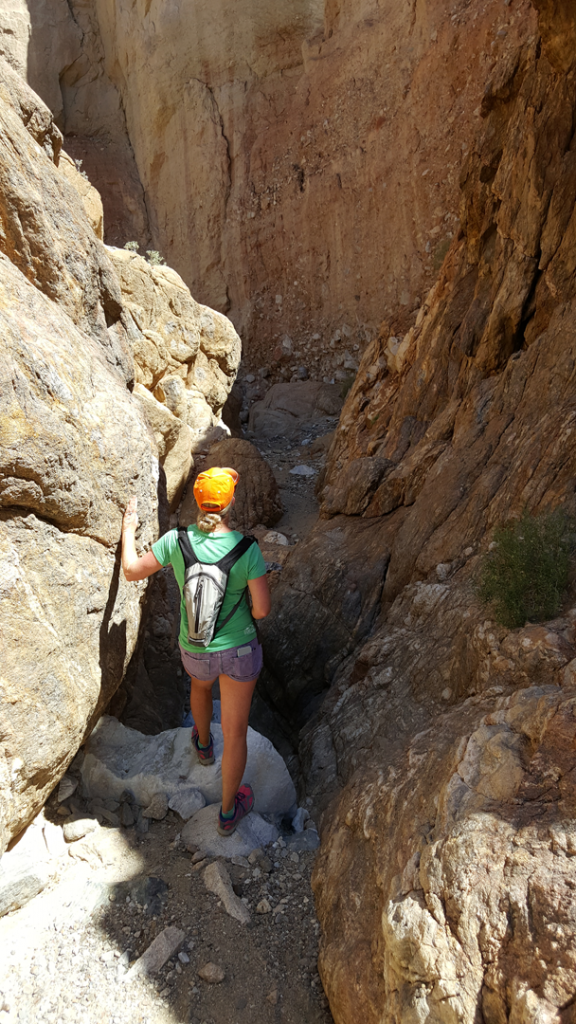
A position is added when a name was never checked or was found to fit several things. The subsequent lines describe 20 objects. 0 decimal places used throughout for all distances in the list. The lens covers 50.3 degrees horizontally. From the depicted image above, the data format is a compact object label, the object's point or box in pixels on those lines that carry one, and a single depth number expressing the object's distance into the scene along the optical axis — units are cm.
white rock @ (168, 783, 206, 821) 299
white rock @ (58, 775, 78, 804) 291
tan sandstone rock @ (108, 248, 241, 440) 693
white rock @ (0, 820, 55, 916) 240
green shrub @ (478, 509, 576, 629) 291
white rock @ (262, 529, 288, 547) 738
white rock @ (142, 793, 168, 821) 297
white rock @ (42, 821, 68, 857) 268
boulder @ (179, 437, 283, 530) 802
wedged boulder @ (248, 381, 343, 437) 1136
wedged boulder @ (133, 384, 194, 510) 570
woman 273
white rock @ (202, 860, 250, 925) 250
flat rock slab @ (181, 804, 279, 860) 279
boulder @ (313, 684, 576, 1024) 165
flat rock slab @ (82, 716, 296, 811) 306
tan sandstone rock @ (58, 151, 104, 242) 551
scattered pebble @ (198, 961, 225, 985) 225
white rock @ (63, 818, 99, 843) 274
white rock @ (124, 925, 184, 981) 227
